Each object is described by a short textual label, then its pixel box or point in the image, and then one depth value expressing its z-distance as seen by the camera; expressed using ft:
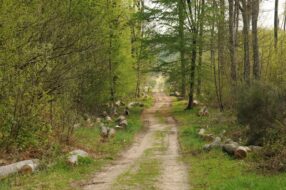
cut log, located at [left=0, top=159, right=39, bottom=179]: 38.29
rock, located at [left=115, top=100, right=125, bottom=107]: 127.46
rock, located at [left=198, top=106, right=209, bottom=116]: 99.87
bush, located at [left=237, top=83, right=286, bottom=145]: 47.44
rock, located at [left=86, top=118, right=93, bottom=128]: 78.95
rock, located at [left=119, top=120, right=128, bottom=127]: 83.90
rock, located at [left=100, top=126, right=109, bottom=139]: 69.92
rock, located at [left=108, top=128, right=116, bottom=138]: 70.56
